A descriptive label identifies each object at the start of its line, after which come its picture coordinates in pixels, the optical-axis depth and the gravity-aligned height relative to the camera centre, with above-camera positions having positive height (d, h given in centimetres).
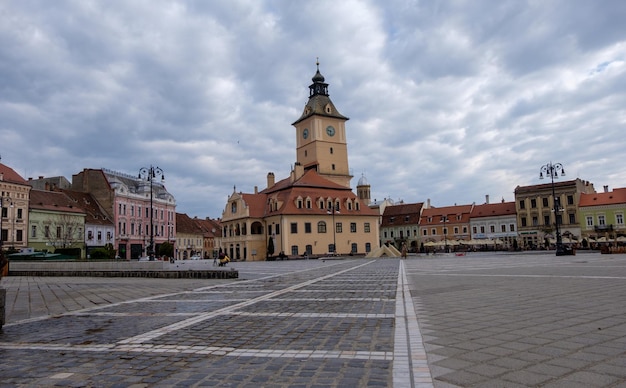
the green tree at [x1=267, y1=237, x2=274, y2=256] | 6431 +47
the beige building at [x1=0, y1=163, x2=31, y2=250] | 5316 +622
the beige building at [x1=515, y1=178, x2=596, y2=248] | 7562 +535
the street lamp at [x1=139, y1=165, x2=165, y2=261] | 3788 +666
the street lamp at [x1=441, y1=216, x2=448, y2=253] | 9247 +369
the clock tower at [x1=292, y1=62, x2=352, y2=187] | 8106 +1940
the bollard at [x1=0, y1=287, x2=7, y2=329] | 802 -70
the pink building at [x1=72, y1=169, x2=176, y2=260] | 6975 +791
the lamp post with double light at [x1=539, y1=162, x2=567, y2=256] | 4116 +603
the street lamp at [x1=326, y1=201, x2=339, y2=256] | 6684 +252
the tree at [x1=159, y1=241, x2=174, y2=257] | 6025 +90
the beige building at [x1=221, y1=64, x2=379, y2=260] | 6444 +456
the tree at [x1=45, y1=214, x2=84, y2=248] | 5773 +364
